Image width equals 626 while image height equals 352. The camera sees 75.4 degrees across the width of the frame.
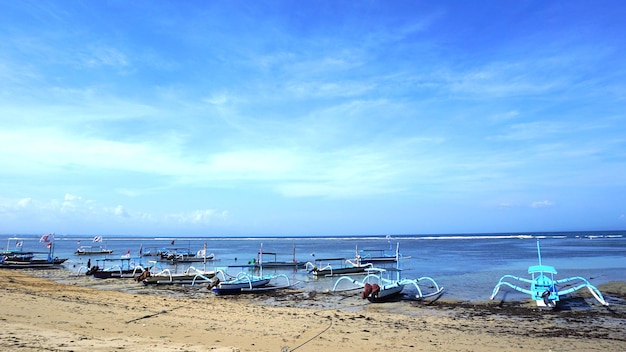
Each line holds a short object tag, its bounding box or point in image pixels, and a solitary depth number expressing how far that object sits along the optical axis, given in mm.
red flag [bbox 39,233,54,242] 39362
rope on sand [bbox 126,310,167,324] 12447
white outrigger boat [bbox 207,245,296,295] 22234
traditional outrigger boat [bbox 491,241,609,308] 16734
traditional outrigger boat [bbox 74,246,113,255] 62625
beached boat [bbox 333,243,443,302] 18891
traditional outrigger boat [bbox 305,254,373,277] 32062
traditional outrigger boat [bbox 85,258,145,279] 30969
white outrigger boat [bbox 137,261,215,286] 26625
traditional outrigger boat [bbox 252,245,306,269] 40312
